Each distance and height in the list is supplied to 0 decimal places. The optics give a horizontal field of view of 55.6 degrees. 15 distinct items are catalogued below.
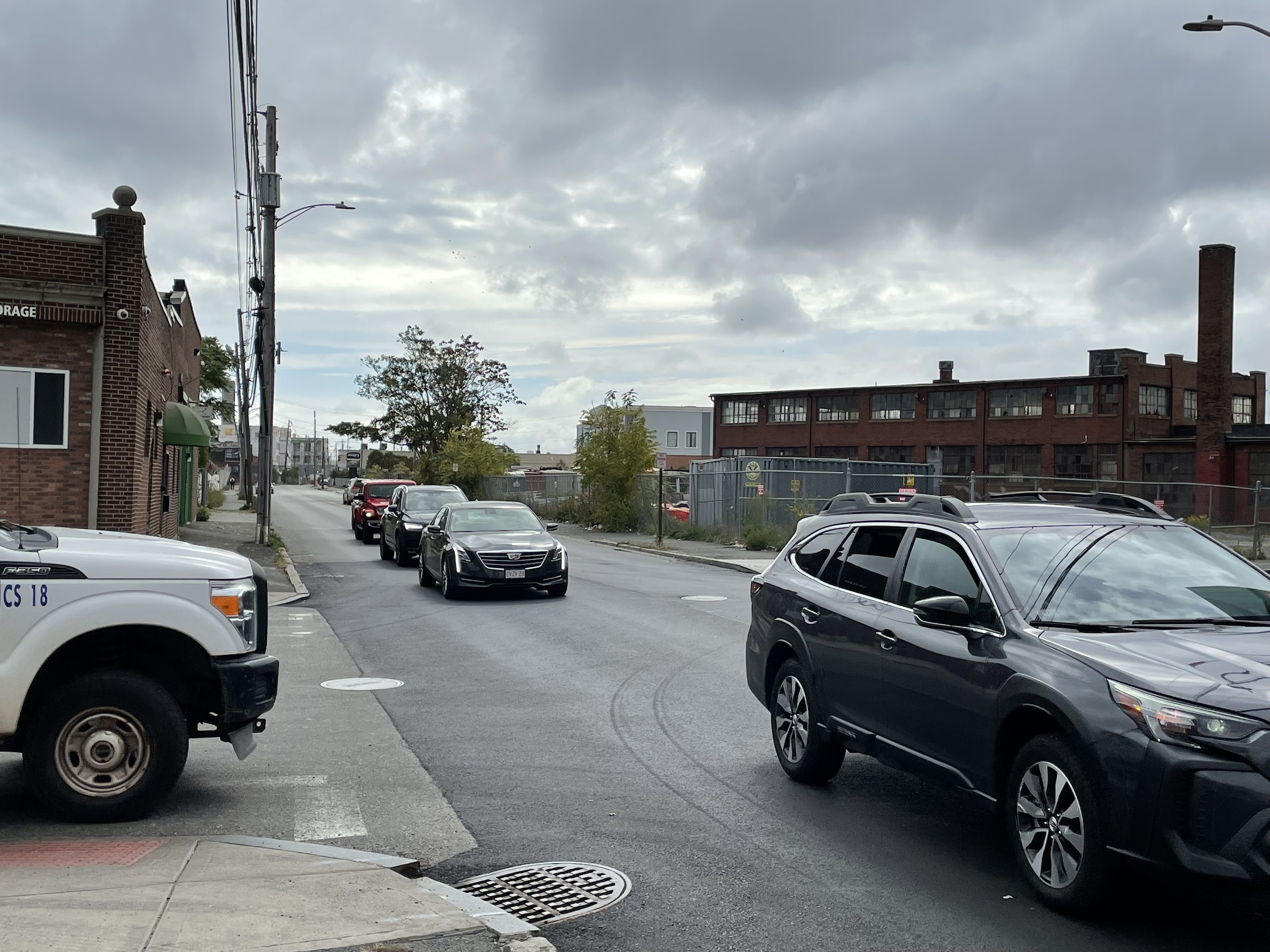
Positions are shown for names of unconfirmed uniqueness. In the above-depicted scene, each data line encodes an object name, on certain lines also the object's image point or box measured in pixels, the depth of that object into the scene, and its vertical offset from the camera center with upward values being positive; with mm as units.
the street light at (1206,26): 17219 +6702
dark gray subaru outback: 4254 -787
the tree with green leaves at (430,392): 74688 +5011
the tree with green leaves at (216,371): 75812 +6169
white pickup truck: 5871 -1029
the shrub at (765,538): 29922 -1451
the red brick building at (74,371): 18688 +1462
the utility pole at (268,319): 27719 +3489
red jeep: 33719 -1011
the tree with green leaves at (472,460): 58344 +655
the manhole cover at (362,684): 10523 -1900
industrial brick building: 50219 +3405
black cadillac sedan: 17703 -1222
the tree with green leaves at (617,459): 40000 +599
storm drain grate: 4965 -1800
